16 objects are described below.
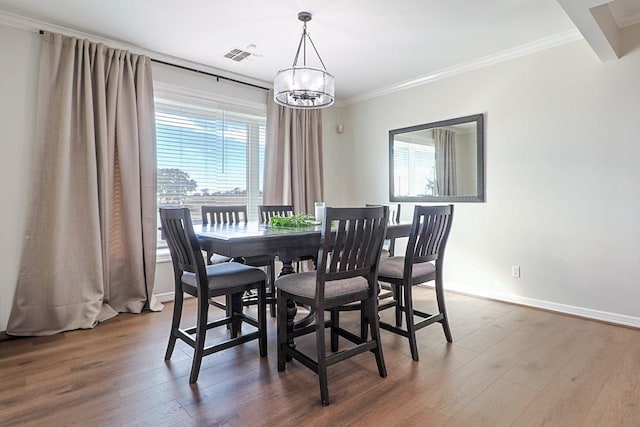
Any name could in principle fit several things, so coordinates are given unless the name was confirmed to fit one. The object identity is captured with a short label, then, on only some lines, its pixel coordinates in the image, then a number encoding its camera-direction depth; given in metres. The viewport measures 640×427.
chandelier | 2.55
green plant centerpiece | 2.50
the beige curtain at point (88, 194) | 2.75
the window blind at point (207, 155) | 3.63
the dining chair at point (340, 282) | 1.78
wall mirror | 3.71
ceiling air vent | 3.37
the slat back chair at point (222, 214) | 3.14
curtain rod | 3.49
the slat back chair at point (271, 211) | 3.37
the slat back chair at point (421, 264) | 2.23
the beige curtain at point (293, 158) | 4.25
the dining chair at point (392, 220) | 3.13
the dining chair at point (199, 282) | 1.94
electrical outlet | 3.41
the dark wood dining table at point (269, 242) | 1.90
